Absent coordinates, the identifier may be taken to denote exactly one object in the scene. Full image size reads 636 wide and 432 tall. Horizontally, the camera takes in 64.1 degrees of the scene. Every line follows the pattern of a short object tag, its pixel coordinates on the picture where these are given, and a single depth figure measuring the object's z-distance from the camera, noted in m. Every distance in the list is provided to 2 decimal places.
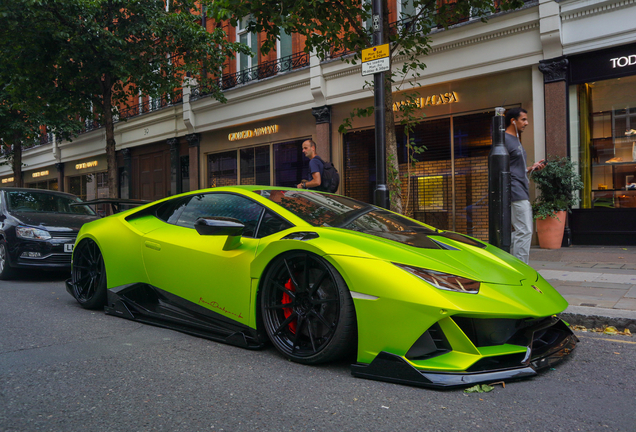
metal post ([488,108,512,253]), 4.97
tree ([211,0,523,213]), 7.57
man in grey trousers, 5.58
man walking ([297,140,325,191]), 7.69
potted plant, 9.28
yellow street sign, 6.34
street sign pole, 6.31
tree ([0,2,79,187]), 12.62
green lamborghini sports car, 2.74
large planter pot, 9.38
